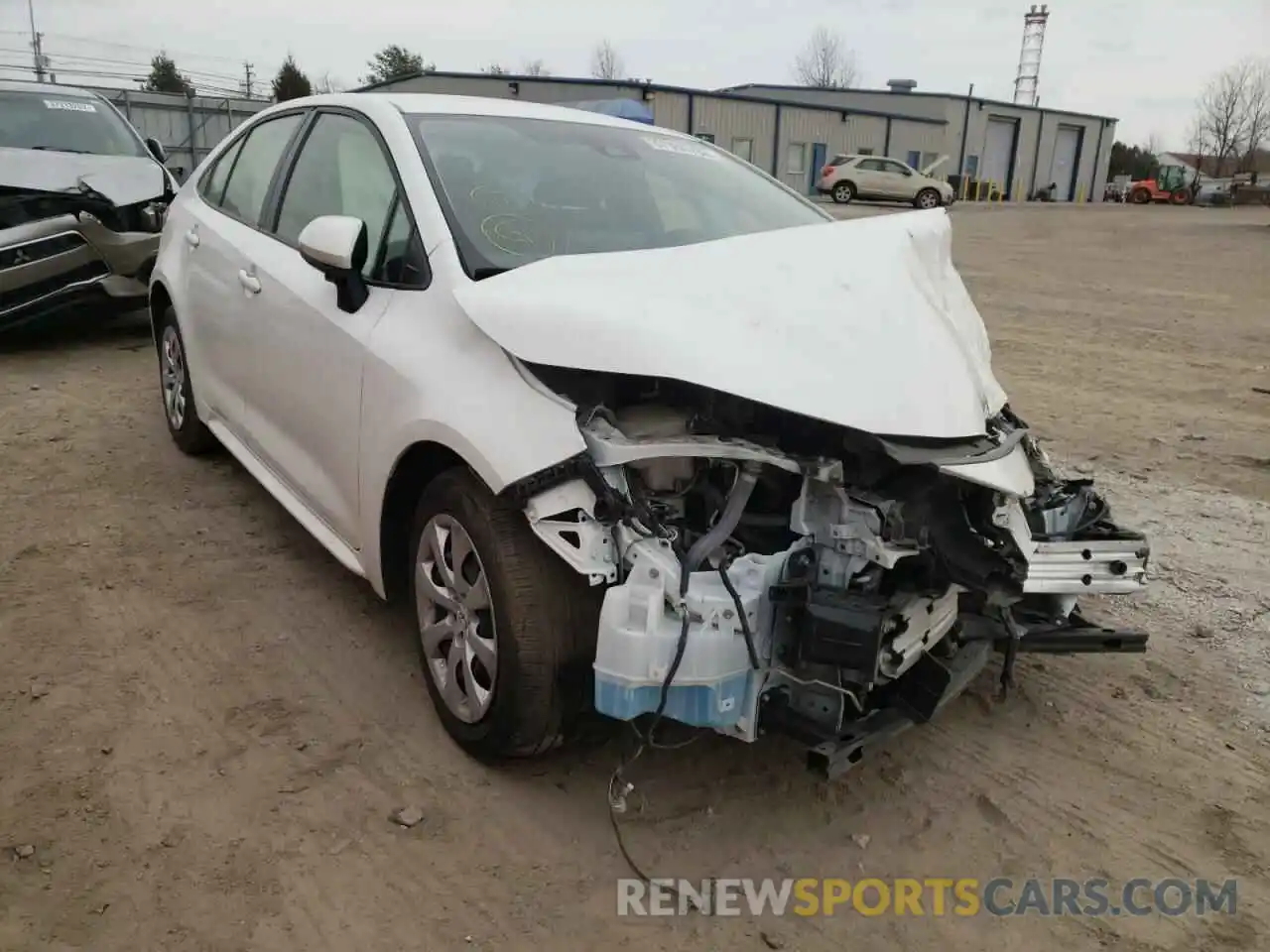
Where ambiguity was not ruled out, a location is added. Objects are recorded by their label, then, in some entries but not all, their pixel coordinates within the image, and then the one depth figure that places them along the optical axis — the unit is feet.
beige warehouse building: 108.37
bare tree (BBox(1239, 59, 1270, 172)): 221.66
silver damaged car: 22.84
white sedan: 7.56
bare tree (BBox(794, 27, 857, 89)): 264.05
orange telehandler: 157.38
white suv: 104.78
